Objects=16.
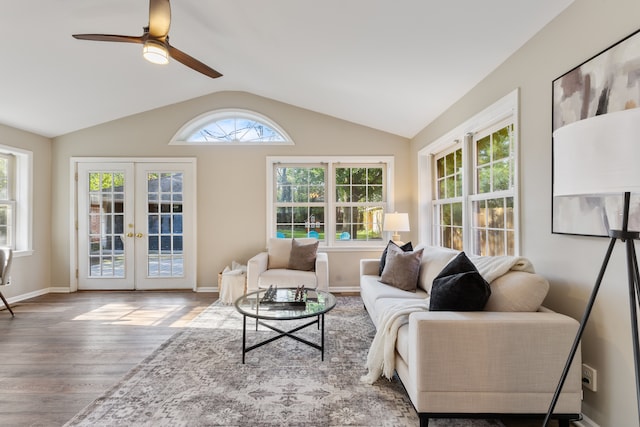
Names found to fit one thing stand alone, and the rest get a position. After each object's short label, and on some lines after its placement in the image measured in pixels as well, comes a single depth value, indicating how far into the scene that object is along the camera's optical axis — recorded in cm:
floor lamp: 95
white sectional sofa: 158
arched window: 479
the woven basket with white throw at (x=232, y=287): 408
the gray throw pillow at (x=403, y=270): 305
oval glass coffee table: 237
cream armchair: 371
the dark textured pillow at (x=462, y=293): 179
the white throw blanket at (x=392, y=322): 199
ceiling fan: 206
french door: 478
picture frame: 143
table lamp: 425
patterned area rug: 178
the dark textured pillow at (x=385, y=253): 353
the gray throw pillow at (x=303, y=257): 407
